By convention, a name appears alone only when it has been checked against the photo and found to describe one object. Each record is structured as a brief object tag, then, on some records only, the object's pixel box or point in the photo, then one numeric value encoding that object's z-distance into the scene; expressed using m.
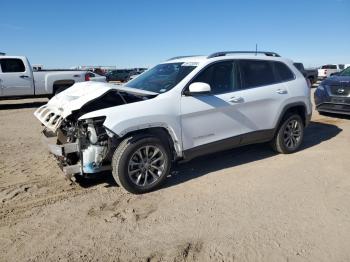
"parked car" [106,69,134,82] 35.12
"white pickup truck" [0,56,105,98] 13.36
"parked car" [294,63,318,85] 25.42
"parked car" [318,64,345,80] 31.74
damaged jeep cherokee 4.35
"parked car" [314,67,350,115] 9.41
